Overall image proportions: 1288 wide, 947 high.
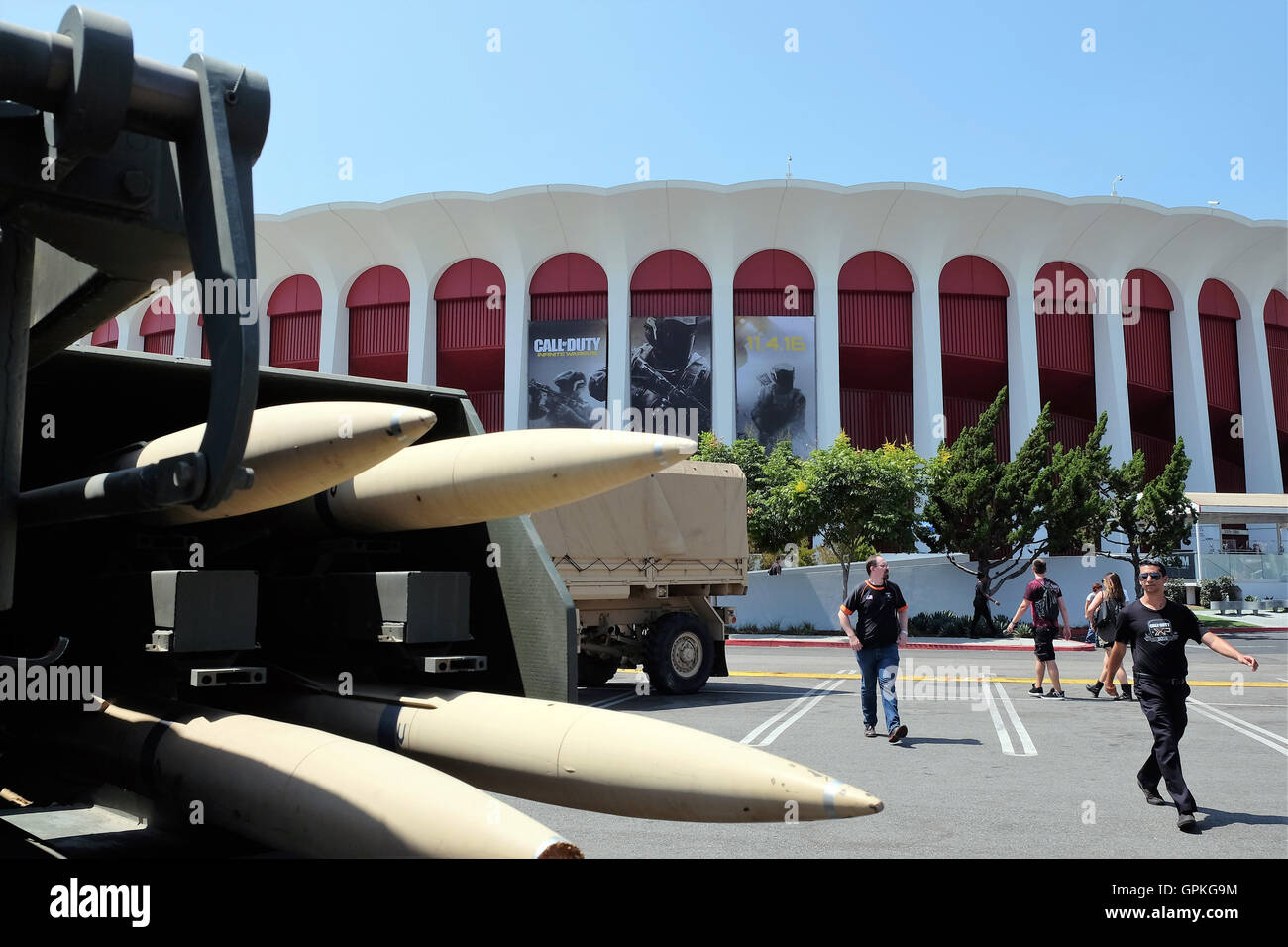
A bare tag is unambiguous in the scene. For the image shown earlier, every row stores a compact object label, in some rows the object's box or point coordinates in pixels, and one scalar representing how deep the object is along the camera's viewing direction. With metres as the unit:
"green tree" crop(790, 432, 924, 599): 28.30
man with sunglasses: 6.95
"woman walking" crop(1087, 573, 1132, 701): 13.49
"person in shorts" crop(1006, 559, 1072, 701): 13.29
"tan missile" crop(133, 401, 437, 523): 3.75
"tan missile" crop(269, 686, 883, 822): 3.94
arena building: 37.03
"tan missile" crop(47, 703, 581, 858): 3.37
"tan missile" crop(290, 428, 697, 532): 4.40
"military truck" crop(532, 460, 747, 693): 13.11
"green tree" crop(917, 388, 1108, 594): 28.56
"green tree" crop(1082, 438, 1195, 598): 28.84
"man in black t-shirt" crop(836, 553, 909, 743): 9.96
